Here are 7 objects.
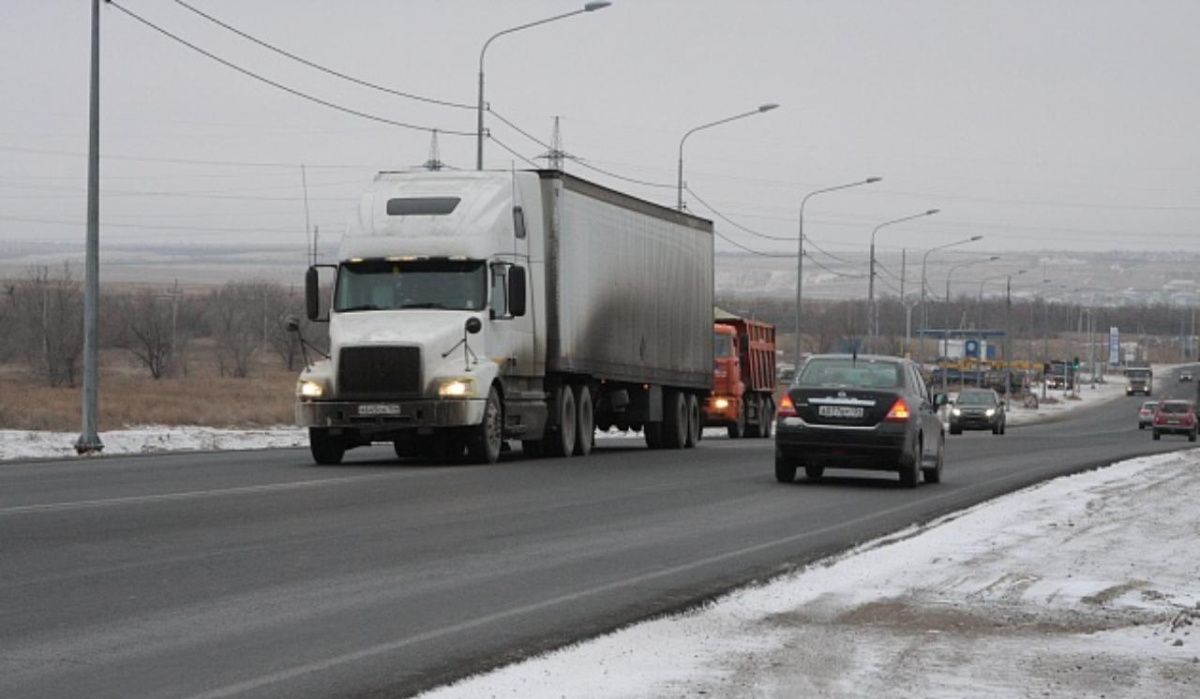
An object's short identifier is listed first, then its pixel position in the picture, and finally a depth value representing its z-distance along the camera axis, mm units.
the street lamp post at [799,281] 70500
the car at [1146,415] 92500
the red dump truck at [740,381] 52938
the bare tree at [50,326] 91500
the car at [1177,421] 75750
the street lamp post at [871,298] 81988
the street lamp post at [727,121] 58188
